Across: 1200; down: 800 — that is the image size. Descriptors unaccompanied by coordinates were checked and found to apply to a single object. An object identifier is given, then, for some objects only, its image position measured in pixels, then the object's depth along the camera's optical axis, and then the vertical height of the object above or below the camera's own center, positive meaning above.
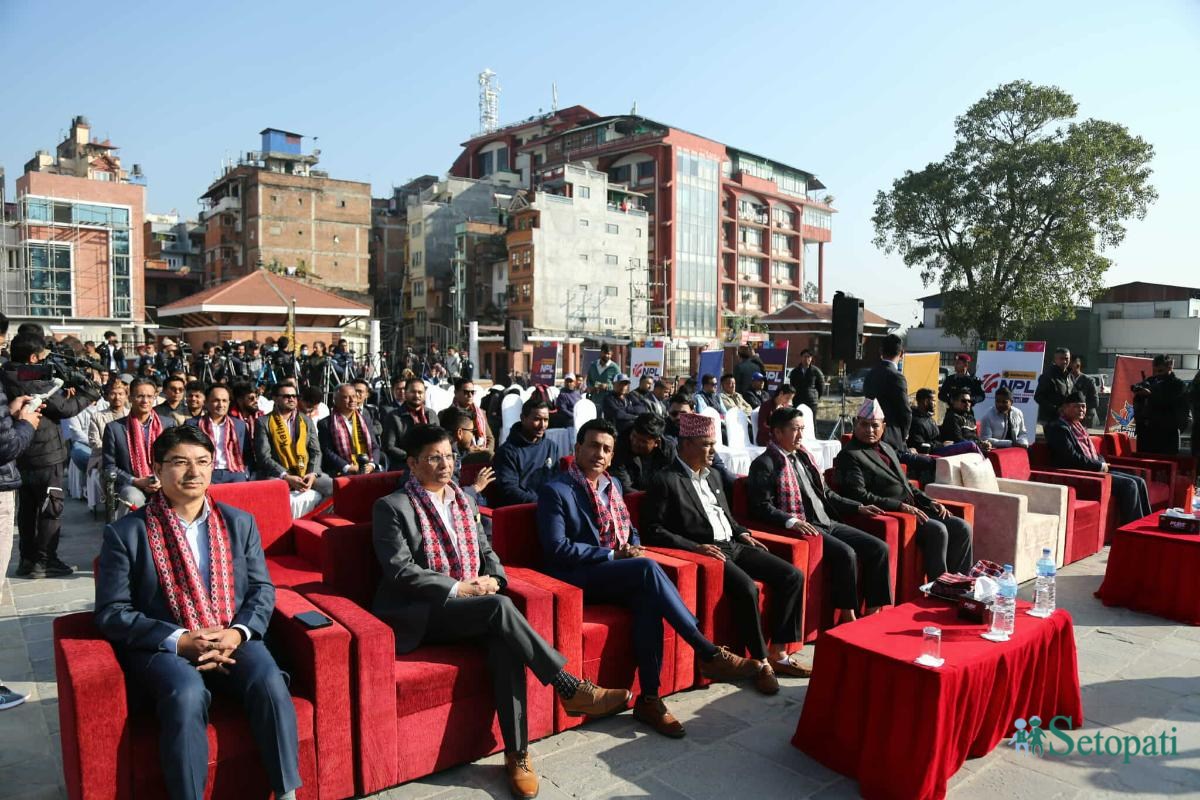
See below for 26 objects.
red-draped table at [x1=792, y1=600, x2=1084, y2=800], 2.69 -1.22
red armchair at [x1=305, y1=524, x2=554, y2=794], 2.74 -1.23
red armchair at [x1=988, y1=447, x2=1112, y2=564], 6.13 -1.08
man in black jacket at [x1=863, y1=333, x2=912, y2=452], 6.55 -0.24
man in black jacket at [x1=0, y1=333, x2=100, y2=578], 5.12 -0.92
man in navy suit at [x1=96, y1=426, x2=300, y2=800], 2.36 -0.86
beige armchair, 5.48 -1.05
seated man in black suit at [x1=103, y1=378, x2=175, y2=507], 5.36 -0.58
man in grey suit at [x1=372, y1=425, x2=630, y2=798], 2.92 -0.90
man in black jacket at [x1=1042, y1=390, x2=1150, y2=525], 6.84 -0.80
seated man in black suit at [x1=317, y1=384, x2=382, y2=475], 6.30 -0.65
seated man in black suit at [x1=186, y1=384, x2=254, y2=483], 5.71 -0.57
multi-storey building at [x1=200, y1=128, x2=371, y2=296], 43.88 +7.82
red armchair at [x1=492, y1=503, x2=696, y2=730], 3.26 -1.13
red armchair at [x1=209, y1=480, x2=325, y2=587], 4.09 -0.93
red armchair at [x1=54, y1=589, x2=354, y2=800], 2.29 -1.14
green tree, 19.08 +3.98
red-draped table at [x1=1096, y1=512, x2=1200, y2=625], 4.73 -1.28
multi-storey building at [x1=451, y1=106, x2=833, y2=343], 49.50 +10.70
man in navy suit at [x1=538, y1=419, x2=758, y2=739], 3.40 -0.91
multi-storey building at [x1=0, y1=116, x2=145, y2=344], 34.47 +4.50
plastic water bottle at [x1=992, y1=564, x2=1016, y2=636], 3.08 -0.95
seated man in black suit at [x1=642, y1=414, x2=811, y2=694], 3.77 -0.91
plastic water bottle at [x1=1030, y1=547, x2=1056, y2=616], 3.30 -0.96
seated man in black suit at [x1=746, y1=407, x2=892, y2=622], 4.32 -0.86
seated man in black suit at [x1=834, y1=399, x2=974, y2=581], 4.90 -0.82
